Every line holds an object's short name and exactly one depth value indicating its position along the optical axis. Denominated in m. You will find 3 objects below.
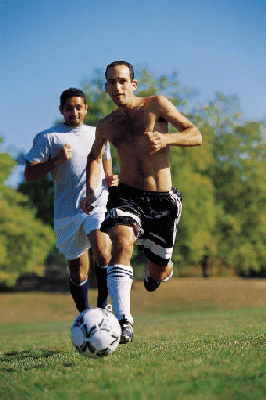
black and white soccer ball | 8.97
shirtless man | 11.52
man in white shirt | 15.02
